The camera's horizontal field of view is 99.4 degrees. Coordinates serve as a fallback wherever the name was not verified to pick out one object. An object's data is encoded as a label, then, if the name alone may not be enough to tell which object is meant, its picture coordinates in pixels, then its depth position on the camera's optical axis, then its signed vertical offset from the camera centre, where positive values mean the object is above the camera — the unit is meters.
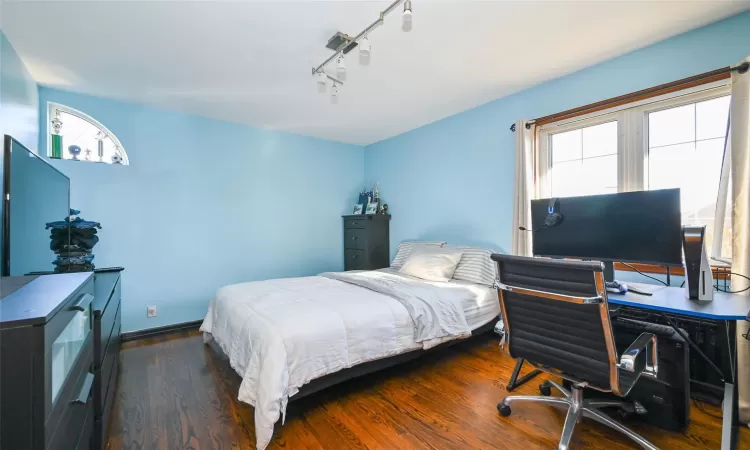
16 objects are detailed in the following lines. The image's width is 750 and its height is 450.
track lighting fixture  1.60 +1.20
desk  1.39 -0.38
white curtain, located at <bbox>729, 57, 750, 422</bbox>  1.78 +0.12
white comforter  1.70 -0.66
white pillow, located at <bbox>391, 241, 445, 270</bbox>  3.81 -0.31
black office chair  1.36 -0.51
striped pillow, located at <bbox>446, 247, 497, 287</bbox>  3.03 -0.41
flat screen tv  1.49 +0.10
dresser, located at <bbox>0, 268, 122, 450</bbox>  0.73 -0.40
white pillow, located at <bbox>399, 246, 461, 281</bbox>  3.16 -0.40
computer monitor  1.73 -0.02
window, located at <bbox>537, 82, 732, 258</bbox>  2.11 +0.57
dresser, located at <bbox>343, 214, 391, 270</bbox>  4.31 -0.22
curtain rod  1.91 +0.94
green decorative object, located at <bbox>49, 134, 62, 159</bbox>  2.86 +0.73
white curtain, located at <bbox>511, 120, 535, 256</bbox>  2.84 +0.34
